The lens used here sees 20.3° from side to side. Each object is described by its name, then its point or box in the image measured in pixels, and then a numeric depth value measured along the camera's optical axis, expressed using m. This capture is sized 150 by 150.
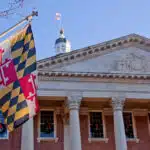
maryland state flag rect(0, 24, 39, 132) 12.96
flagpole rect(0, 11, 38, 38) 13.27
